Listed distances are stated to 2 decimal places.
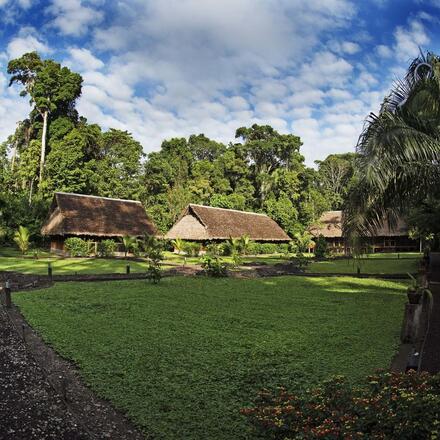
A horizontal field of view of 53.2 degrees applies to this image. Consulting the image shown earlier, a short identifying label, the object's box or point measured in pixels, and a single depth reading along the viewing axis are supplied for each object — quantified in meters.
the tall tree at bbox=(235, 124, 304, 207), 50.53
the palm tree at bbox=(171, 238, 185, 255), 33.91
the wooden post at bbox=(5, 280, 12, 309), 9.89
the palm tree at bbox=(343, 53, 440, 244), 7.28
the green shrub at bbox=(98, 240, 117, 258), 29.53
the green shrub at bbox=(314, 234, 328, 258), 33.28
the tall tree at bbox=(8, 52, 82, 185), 41.69
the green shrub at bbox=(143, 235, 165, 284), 14.76
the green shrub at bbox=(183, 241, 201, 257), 34.38
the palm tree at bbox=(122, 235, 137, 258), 28.67
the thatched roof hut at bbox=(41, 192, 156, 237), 29.83
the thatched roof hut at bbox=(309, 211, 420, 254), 39.77
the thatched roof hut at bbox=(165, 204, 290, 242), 35.38
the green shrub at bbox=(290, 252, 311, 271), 22.11
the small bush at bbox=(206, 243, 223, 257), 34.43
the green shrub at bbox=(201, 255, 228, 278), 17.45
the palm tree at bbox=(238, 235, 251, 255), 31.50
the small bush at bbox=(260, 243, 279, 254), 38.89
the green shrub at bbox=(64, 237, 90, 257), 28.41
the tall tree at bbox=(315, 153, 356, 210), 63.38
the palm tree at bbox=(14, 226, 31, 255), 27.98
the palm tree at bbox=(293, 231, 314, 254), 31.92
